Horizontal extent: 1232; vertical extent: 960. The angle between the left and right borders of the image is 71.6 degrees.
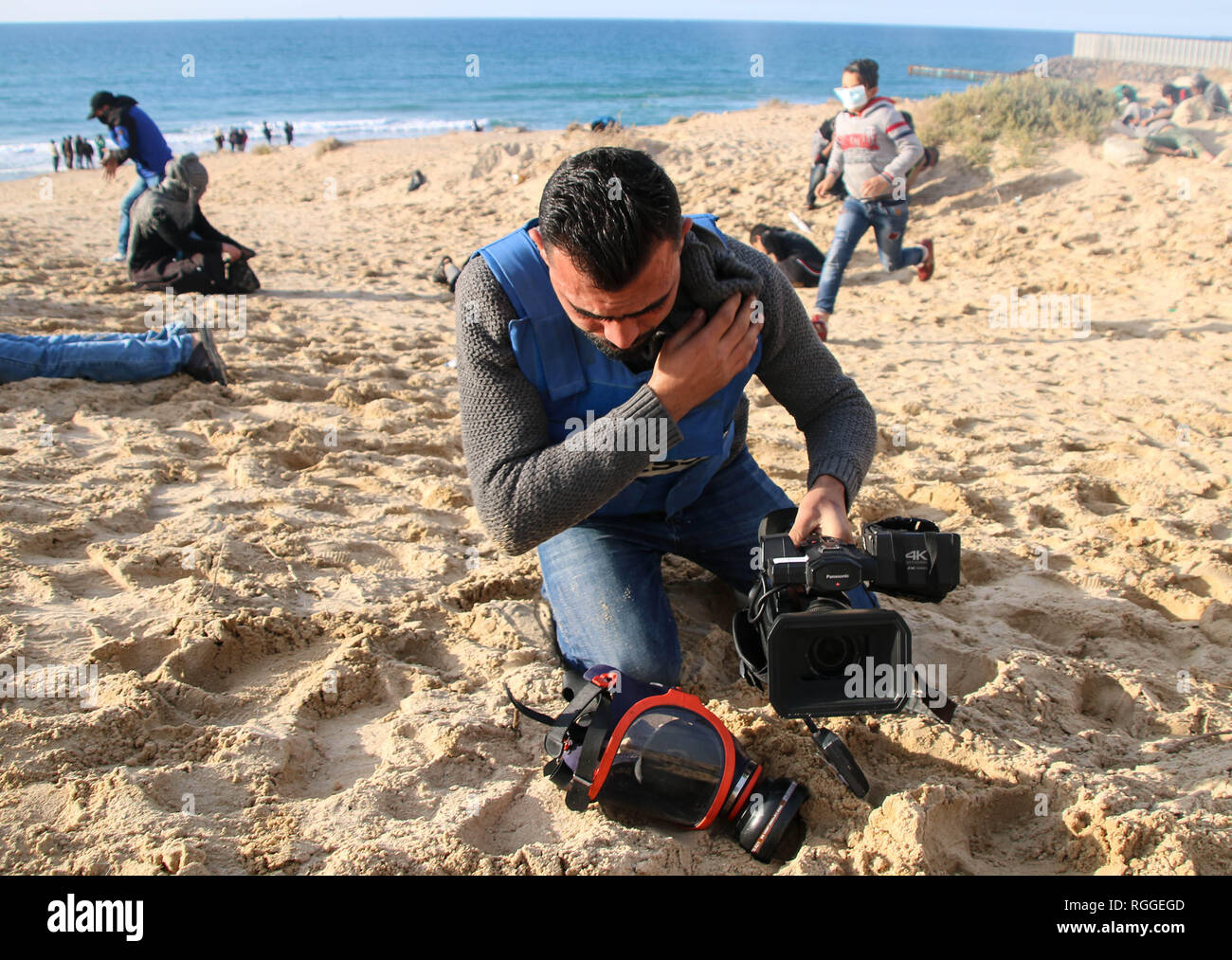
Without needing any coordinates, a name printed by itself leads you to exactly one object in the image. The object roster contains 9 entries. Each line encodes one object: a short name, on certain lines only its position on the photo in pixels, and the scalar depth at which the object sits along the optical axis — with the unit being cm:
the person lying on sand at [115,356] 370
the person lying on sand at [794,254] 655
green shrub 851
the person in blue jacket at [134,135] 621
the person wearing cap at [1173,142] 765
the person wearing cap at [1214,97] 1030
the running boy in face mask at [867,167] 539
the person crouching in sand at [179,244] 561
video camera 158
